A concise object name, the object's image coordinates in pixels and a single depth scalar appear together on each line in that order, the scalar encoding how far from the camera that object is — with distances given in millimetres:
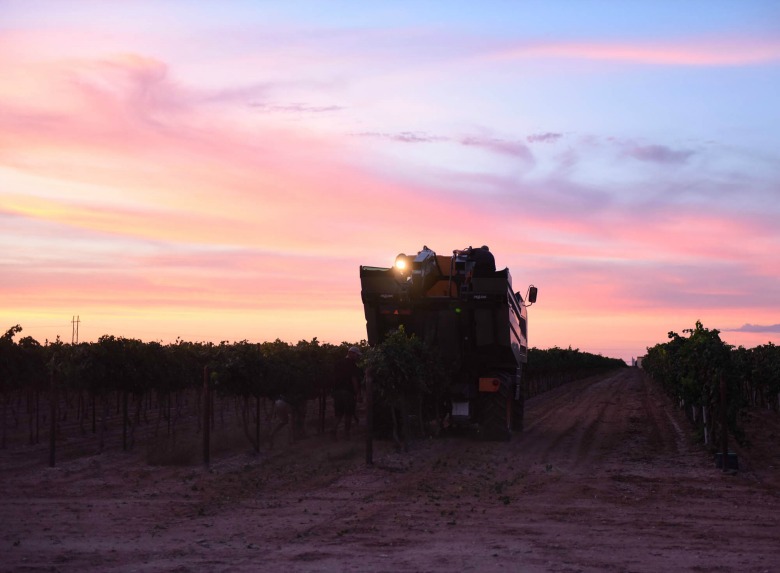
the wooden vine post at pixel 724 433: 17808
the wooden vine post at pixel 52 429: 19373
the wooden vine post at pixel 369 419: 18531
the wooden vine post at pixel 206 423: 18500
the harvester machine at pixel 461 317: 21766
